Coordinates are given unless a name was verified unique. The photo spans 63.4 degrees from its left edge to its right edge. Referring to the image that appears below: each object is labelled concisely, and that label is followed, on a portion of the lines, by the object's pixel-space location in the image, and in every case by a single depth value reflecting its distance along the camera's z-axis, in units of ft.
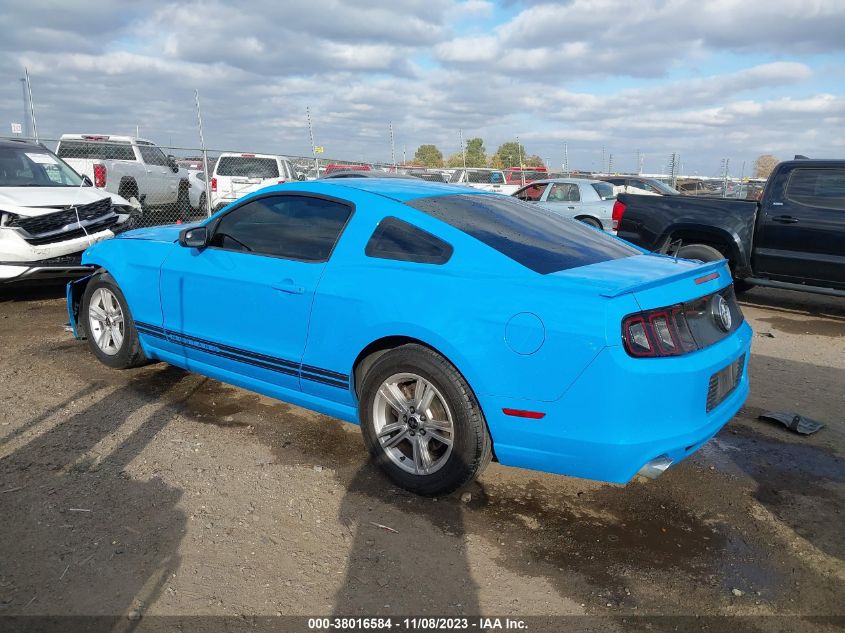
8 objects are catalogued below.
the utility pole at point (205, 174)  42.69
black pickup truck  25.30
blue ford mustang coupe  9.54
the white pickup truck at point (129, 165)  44.32
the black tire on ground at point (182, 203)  54.90
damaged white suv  23.04
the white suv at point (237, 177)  50.37
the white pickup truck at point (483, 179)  73.46
